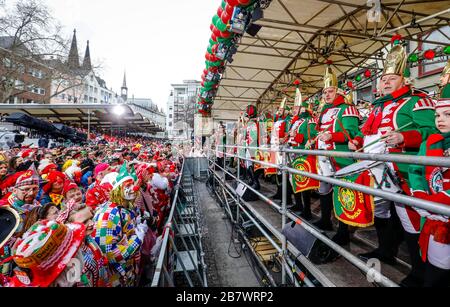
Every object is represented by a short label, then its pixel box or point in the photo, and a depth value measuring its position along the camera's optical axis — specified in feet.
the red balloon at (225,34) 20.64
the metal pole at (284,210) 8.14
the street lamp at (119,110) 51.24
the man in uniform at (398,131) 5.62
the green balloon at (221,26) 19.74
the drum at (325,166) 8.46
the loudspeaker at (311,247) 6.74
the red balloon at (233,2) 15.98
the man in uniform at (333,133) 8.16
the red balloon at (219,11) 19.41
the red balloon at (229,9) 17.22
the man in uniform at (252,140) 16.84
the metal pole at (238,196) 14.99
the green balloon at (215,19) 21.30
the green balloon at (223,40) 21.95
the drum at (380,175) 6.04
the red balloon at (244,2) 15.40
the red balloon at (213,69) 28.96
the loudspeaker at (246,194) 14.17
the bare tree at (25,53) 66.74
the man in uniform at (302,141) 9.65
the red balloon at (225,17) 18.11
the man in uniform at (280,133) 13.70
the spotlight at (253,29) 18.14
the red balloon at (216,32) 21.38
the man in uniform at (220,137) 30.32
